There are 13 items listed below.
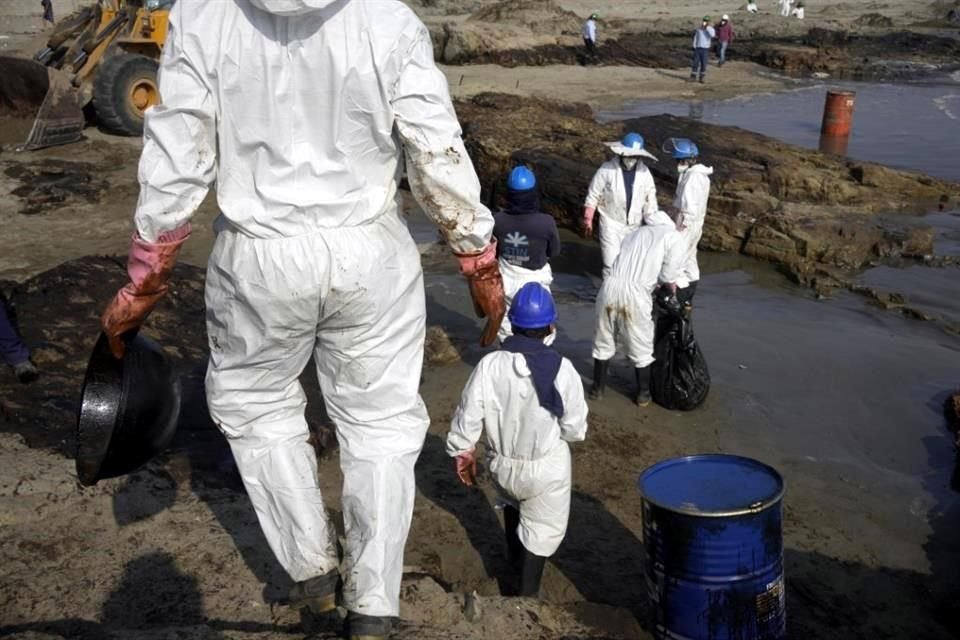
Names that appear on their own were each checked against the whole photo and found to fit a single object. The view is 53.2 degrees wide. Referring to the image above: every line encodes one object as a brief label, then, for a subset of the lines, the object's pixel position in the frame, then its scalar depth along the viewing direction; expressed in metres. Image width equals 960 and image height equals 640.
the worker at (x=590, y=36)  31.56
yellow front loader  14.88
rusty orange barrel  19.33
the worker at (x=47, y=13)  32.47
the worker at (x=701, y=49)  28.47
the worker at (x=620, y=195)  8.45
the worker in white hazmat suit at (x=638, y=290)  7.02
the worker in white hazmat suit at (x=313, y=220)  2.88
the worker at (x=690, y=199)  8.20
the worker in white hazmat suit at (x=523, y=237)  7.22
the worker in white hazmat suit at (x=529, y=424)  4.37
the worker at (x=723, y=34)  33.38
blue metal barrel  3.67
